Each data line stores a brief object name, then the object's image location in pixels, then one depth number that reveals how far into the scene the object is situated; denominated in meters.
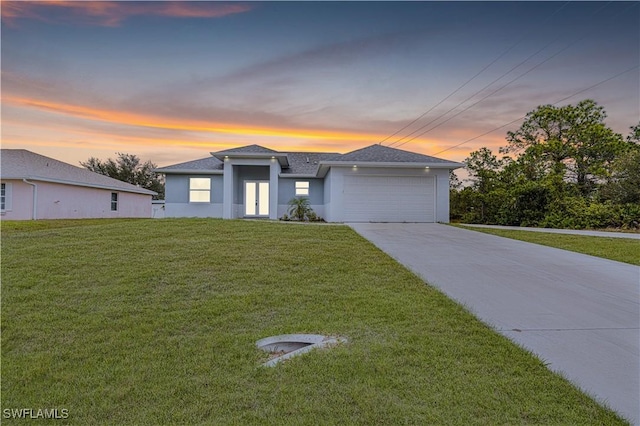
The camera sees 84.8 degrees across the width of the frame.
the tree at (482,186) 19.86
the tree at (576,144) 20.67
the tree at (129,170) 42.97
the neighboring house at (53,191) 17.17
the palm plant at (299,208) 18.27
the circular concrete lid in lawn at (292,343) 3.63
